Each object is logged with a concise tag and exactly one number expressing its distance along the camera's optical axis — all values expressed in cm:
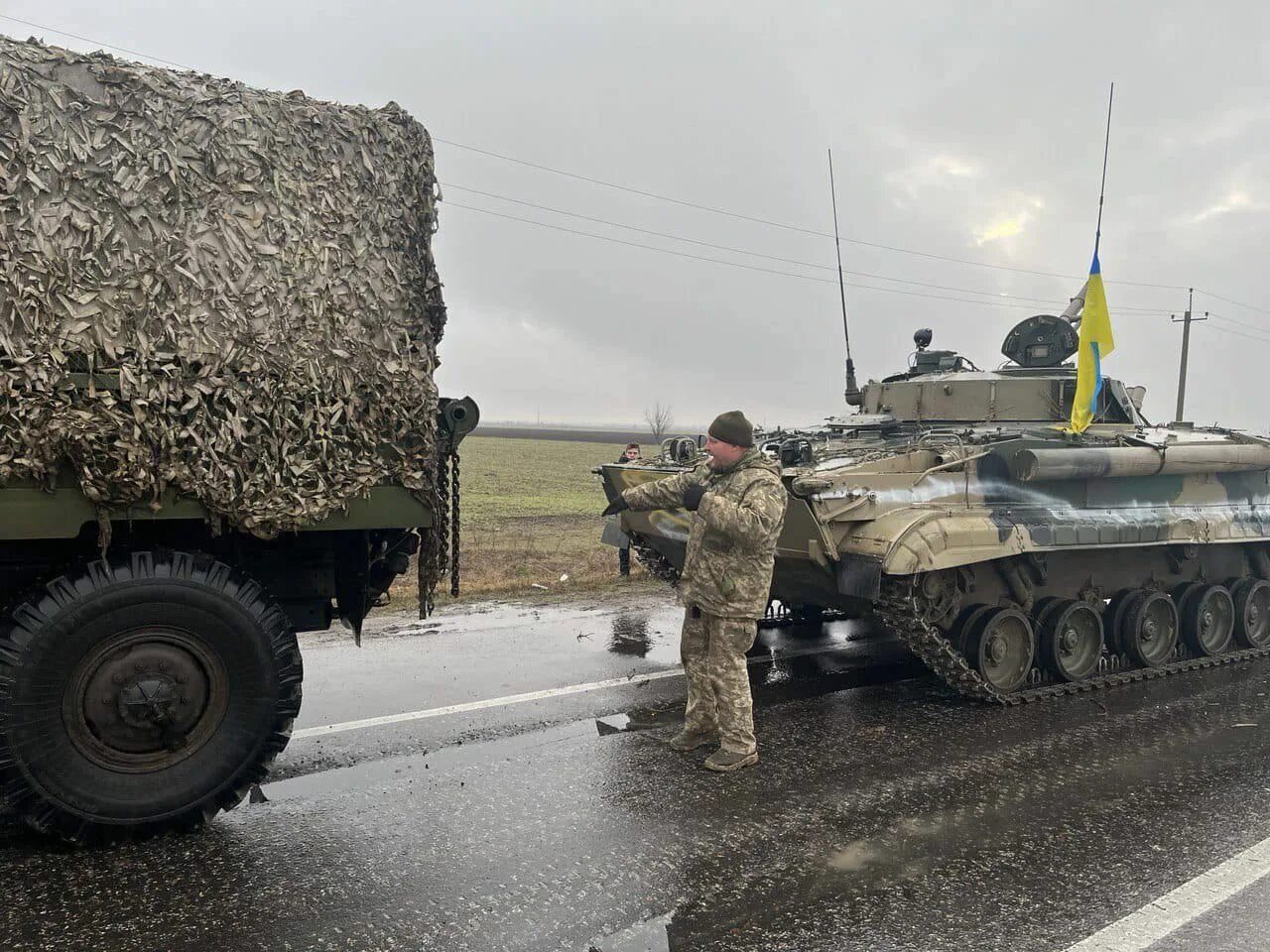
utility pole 3375
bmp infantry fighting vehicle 630
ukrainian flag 778
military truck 380
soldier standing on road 513
